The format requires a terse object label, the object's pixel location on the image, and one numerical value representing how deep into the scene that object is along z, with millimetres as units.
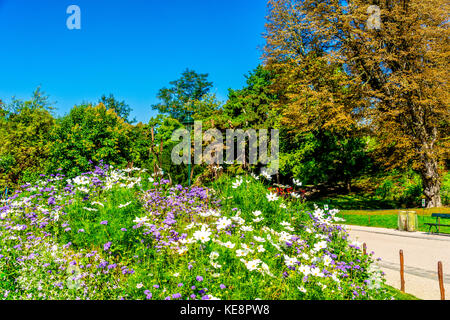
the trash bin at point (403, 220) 14622
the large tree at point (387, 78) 17938
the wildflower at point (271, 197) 4785
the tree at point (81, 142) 19547
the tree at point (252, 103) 26609
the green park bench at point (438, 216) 13219
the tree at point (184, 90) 49062
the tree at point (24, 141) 21783
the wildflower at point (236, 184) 5235
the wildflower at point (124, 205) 4420
